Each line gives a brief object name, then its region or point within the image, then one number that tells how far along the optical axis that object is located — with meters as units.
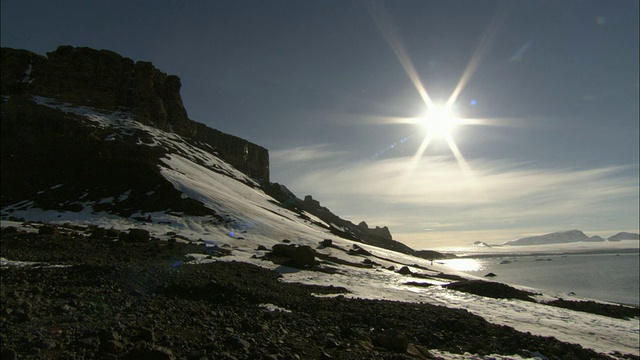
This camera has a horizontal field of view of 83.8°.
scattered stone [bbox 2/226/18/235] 22.40
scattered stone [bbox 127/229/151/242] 24.12
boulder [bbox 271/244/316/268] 24.31
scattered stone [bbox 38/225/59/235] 22.92
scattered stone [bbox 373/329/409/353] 8.75
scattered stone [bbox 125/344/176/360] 6.30
